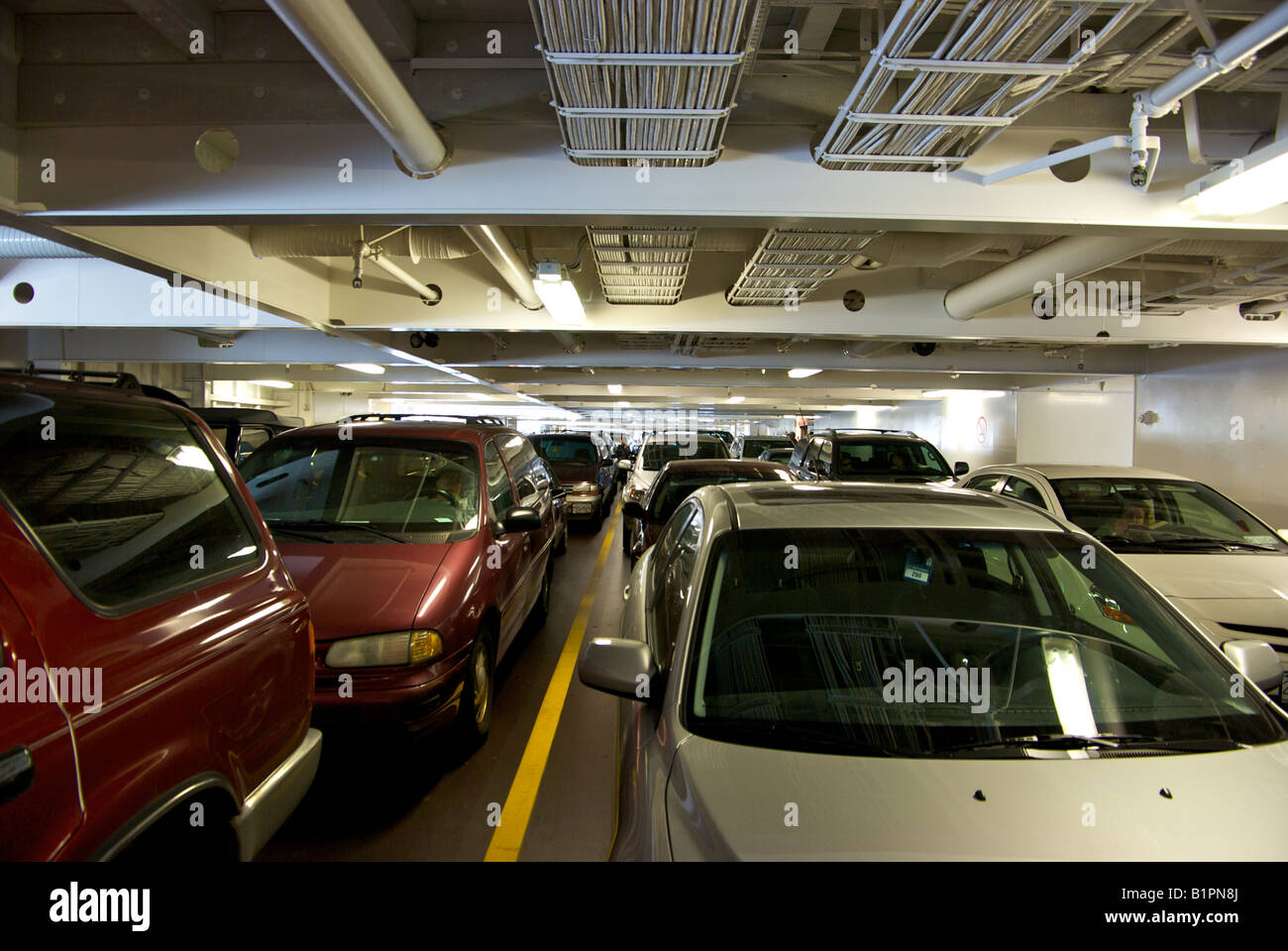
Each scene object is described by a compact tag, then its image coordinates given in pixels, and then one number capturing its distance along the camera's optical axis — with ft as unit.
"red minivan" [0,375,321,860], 4.71
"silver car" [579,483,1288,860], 5.05
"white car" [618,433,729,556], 34.91
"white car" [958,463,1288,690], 13.06
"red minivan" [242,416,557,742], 10.71
